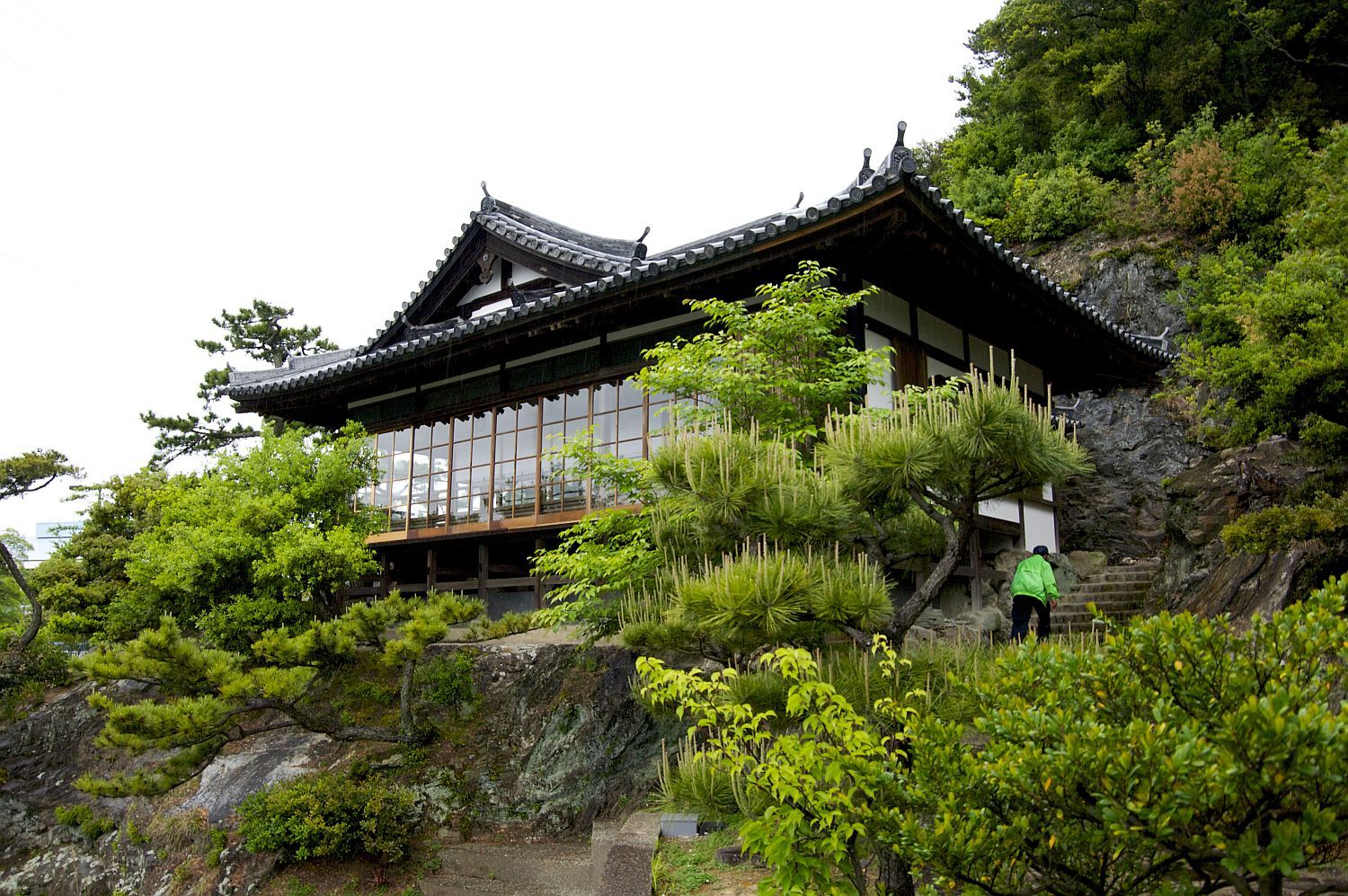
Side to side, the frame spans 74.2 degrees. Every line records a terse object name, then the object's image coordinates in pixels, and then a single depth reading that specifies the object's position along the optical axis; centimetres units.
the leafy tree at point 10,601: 1771
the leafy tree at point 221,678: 864
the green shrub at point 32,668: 1441
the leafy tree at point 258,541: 1158
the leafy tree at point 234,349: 3034
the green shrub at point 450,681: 1097
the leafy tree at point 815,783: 398
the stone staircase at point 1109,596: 1276
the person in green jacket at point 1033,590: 936
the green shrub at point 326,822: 852
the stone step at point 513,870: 805
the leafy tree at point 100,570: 1345
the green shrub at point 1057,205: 2364
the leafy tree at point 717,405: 749
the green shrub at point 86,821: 1026
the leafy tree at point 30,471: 1539
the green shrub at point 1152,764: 253
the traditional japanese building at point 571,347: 1056
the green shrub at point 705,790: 556
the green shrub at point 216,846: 913
